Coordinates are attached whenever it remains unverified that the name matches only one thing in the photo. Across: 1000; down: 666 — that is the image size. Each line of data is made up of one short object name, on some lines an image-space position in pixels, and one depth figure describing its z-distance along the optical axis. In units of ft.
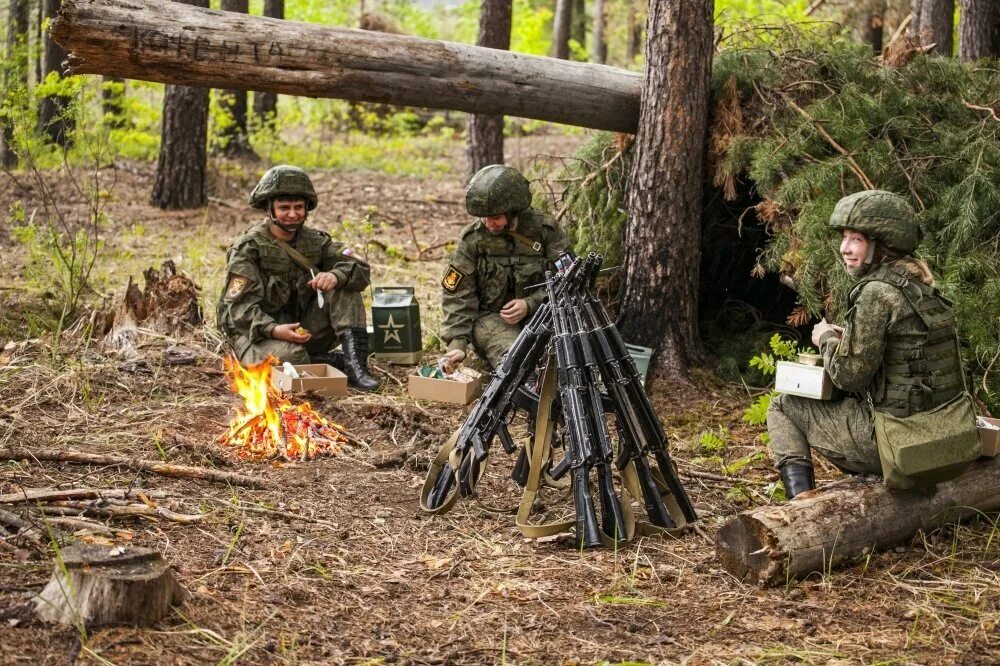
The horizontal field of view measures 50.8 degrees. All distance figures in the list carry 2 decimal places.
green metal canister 26.37
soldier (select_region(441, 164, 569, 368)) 24.71
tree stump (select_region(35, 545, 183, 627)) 11.94
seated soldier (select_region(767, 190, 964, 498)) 15.66
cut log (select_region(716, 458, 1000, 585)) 14.60
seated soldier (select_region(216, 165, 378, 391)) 24.40
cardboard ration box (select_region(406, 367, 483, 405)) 23.57
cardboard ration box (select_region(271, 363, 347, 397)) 22.85
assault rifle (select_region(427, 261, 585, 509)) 17.22
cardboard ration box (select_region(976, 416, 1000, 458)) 16.58
